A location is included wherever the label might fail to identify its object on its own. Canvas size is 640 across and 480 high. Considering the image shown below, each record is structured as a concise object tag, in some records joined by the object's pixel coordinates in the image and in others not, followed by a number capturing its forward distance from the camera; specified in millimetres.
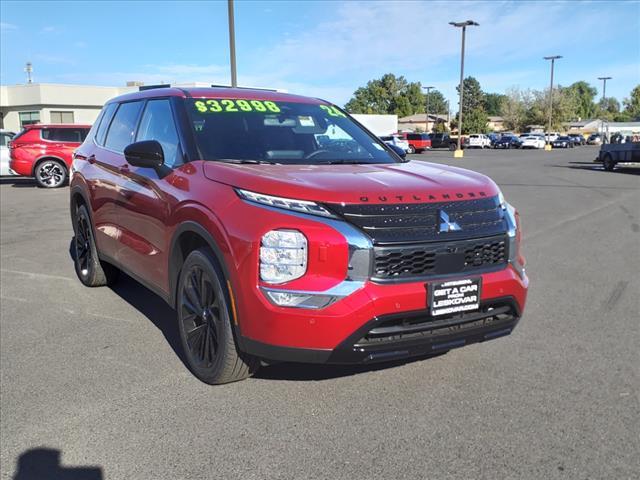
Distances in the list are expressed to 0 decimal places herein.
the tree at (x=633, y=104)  131625
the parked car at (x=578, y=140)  69994
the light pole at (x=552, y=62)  57156
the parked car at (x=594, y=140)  77375
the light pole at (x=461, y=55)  39688
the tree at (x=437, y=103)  159025
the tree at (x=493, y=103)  176625
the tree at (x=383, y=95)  120438
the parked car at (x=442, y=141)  57156
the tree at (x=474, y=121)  97562
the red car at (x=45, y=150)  16281
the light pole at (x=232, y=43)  16469
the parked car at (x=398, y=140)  39109
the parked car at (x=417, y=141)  47731
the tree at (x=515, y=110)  103438
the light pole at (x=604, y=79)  80875
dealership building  39250
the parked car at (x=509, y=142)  61031
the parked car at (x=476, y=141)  62347
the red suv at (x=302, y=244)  2889
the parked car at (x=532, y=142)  58750
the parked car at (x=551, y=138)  61003
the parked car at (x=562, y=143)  63031
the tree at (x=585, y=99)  156000
